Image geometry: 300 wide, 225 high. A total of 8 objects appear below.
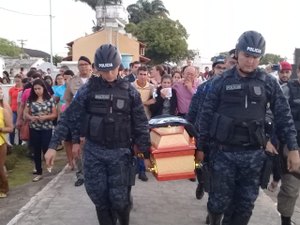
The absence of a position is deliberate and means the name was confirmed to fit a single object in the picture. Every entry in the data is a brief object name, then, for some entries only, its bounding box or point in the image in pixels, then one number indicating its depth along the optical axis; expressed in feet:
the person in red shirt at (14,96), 37.22
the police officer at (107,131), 15.19
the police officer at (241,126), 14.16
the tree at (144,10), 232.73
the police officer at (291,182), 17.42
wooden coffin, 15.64
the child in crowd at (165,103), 26.43
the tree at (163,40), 172.86
